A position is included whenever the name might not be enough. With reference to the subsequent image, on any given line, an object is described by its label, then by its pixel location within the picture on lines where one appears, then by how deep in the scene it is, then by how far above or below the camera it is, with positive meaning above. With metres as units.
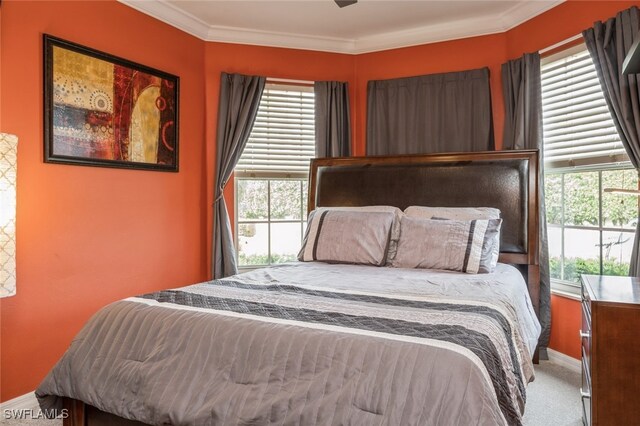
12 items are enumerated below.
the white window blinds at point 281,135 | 3.92 +0.68
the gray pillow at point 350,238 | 2.93 -0.22
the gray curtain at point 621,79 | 2.48 +0.78
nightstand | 1.67 -0.61
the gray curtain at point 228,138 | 3.72 +0.62
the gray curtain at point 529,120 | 3.09 +0.68
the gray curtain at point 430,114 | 3.62 +0.84
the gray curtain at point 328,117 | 3.96 +0.85
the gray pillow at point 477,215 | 2.69 -0.06
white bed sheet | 2.02 -0.41
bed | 1.24 -0.50
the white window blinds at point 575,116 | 2.82 +0.65
